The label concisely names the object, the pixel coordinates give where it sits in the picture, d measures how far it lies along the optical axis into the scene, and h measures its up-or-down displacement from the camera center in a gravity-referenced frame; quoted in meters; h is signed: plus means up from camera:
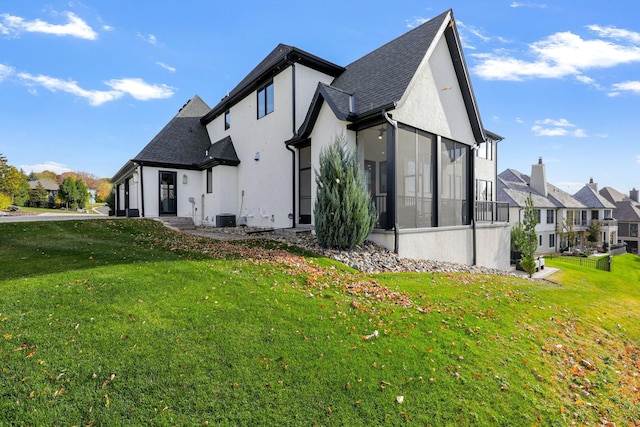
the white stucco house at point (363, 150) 10.02 +2.71
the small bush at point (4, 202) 31.28 +0.78
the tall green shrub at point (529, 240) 16.58 -1.99
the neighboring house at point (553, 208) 30.49 -0.10
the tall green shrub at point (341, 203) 8.62 +0.15
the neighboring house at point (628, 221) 46.15 -2.30
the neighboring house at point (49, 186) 61.54 +5.19
